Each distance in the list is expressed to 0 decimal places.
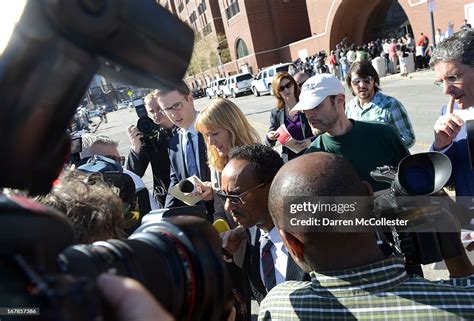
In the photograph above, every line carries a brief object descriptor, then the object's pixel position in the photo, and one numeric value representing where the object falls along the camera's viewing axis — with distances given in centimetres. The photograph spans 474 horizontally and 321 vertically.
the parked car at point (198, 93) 4425
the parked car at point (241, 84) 2803
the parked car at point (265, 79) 2358
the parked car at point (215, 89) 3322
